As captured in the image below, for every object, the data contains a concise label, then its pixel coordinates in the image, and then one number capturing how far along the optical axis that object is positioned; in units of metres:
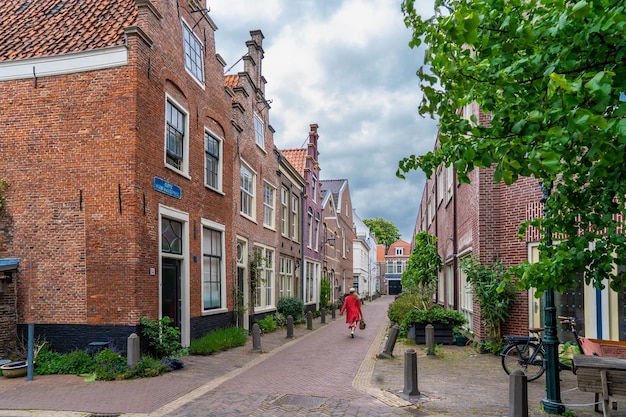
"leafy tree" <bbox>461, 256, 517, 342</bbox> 12.33
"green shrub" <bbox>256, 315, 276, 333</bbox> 19.08
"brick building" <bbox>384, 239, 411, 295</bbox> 84.69
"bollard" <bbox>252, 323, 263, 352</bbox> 13.70
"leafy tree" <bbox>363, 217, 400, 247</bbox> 97.19
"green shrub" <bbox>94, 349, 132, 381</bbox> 9.70
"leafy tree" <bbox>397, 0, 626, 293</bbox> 3.43
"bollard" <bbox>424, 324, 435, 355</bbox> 12.74
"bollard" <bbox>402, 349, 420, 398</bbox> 8.29
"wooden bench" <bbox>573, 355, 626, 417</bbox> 6.24
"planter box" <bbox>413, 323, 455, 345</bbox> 14.75
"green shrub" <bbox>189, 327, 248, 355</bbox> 12.95
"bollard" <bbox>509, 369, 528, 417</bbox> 6.13
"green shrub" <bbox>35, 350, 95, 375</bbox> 10.20
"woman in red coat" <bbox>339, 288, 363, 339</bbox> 18.17
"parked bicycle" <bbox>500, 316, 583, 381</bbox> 9.68
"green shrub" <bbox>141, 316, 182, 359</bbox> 11.08
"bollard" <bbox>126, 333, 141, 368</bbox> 9.96
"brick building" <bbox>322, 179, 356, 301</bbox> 37.84
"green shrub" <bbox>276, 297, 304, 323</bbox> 22.55
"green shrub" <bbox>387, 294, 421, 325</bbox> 18.13
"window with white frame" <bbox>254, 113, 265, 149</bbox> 20.60
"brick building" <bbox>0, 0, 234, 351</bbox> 10.98
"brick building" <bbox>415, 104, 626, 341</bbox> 10.87
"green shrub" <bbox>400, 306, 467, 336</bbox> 14.73
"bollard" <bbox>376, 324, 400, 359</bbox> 12.41
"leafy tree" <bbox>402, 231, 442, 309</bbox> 20.09
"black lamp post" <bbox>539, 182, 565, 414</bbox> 7.21
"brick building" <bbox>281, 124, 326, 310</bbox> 28.92
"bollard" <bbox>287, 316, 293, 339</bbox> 17.67
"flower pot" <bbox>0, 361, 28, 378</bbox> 9.81
